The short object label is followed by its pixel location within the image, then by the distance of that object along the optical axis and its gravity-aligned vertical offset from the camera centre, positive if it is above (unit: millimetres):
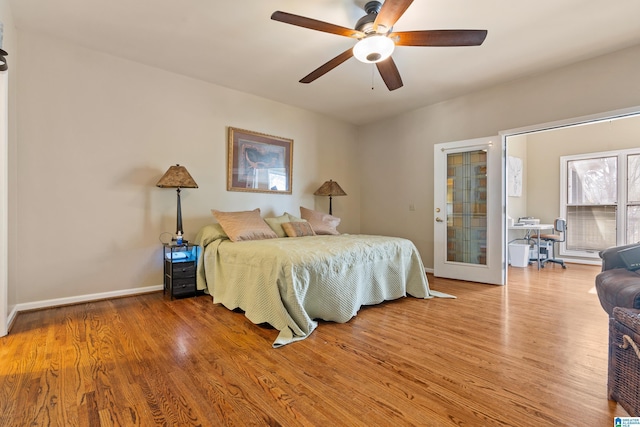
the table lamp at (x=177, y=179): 3230 +352
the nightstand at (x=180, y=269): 3244 -627
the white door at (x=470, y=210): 3961 +44
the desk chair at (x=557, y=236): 5305 -405
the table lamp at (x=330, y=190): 4898 +369
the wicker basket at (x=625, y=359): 1312 -675
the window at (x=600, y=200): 5258 +260
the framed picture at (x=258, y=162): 4091 +716
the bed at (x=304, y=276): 2357 -588
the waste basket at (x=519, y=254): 5402 -745
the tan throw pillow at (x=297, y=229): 3816 -216
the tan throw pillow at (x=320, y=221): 4191 -124
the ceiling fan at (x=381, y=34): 2036 +1312
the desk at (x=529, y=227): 5141 -234
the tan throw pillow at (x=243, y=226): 3355 -161
